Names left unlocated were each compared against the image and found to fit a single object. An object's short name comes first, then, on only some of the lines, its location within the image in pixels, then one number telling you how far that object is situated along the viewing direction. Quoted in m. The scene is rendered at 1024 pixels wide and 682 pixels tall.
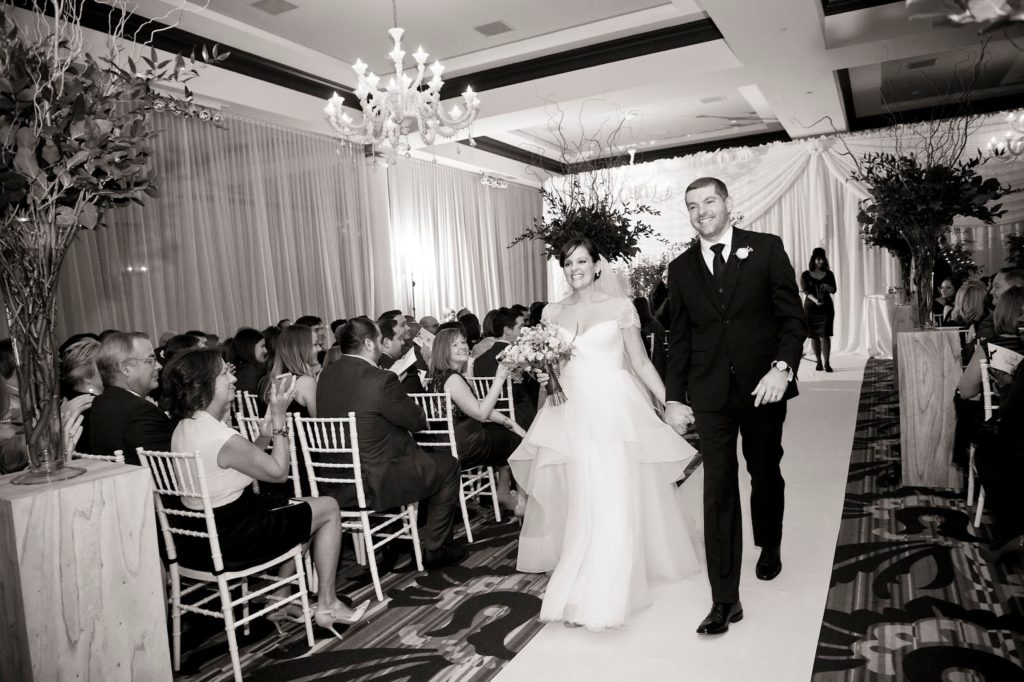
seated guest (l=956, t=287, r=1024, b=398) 3.95
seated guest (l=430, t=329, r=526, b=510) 4.22
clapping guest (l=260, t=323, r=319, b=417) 4.12
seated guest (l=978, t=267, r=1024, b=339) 5.13
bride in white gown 3.11
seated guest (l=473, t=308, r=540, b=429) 5.04
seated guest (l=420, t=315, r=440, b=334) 8.04
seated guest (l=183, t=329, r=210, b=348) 5.02
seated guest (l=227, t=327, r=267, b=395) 5.23
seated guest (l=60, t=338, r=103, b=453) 3.82
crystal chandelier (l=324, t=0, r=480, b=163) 5.72
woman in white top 2.90
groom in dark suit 2.90
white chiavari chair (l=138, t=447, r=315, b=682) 2.81
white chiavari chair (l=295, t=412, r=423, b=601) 3.56
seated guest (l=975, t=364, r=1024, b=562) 3.12
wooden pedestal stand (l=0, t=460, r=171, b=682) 1.91
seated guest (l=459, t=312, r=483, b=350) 6.76
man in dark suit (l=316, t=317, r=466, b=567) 3.71
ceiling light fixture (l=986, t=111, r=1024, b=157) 10.49
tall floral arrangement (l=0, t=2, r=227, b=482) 1.96
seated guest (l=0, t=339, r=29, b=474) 3.04
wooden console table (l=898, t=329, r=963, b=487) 4.59
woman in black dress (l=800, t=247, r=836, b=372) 10.23
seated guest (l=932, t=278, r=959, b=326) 8.61
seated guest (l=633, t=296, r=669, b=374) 6.70
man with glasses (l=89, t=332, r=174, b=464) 3.14
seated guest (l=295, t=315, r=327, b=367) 6.47
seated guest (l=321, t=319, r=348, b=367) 5.41
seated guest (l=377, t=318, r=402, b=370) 5.75
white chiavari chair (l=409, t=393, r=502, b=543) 4.27
